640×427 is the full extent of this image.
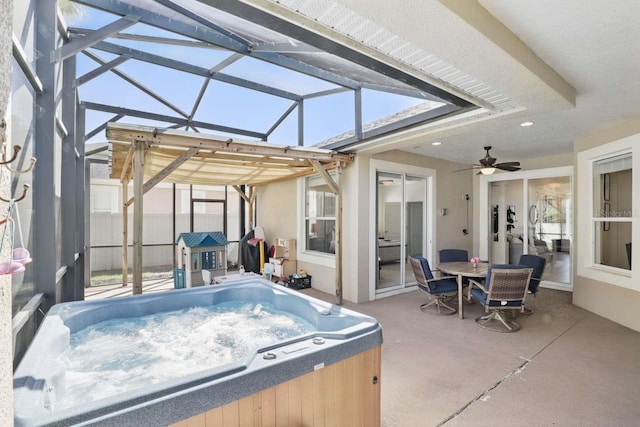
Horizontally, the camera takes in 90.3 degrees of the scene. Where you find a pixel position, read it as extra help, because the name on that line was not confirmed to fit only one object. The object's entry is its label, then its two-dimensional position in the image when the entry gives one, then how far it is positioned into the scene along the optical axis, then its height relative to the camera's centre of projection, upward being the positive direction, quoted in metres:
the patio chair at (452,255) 5.76 -0.74
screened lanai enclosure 2.25 +1.25
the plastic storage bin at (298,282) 6.72 -1.42
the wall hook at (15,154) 0.87 +0.17
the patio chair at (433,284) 4.79 -1.08
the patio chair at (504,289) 4.03 -0.98
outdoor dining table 4.59 -0.84
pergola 3.85 +0.93
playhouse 6.17 -0.79
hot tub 1.51 -0.94
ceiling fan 5.11 +0.79
